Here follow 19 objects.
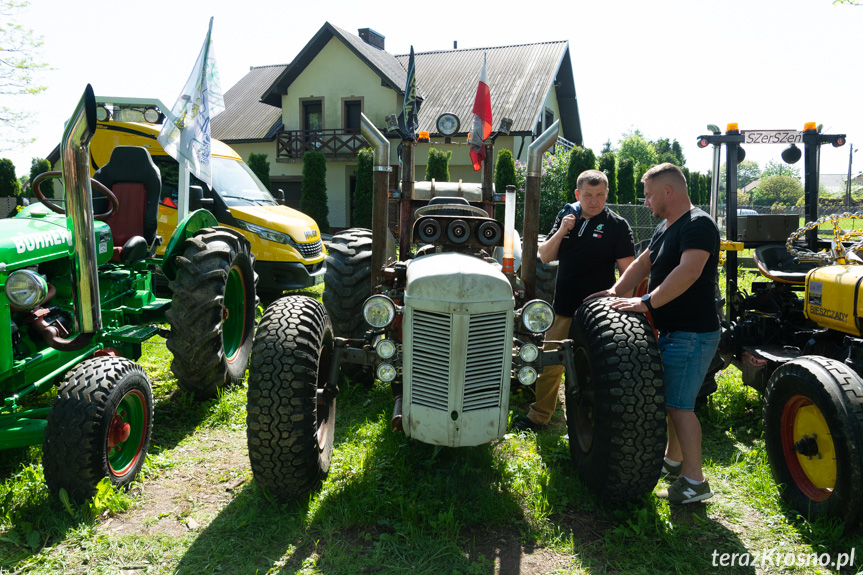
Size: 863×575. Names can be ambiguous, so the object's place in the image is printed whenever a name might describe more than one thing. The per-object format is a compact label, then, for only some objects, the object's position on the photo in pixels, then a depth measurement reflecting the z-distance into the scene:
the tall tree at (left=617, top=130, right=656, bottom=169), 67.44
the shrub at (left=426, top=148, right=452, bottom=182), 18.59
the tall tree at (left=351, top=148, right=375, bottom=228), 19.58
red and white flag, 5.16
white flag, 6.15
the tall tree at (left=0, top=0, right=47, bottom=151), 21.00
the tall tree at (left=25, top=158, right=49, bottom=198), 23.69
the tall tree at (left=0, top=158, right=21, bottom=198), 23.62
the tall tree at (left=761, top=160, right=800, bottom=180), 78.95
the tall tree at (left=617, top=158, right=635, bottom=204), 22.08
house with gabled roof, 22.25
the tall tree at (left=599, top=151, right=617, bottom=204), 20.47
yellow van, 7.97
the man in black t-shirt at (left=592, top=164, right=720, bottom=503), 3.25
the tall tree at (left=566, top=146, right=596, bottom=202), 18.92
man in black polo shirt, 4.29
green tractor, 2.97
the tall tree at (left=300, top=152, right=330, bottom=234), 20.59
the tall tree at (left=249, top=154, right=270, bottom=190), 21.11
